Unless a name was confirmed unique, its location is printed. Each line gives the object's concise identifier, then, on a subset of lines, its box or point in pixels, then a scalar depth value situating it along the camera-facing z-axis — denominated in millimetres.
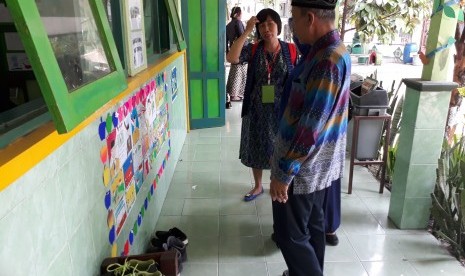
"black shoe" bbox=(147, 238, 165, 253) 2219
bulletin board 1656
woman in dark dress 2434
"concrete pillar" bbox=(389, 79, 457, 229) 2336
